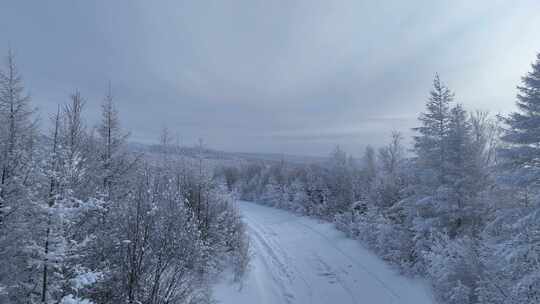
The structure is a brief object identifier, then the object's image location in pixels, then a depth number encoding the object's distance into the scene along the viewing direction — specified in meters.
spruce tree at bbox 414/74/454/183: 16.64
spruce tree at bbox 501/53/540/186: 10.27
